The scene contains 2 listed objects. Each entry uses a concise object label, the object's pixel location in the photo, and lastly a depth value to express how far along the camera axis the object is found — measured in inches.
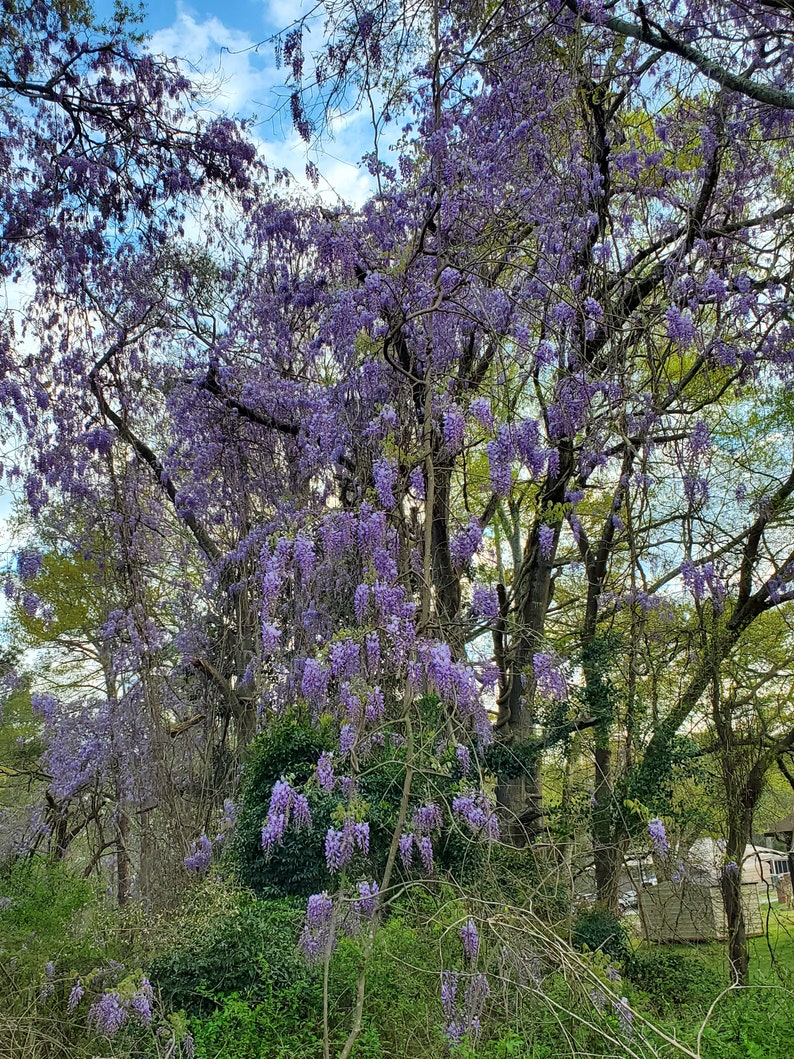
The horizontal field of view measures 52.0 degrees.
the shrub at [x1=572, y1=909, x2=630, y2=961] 219.9
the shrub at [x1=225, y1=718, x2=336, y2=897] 213.0
